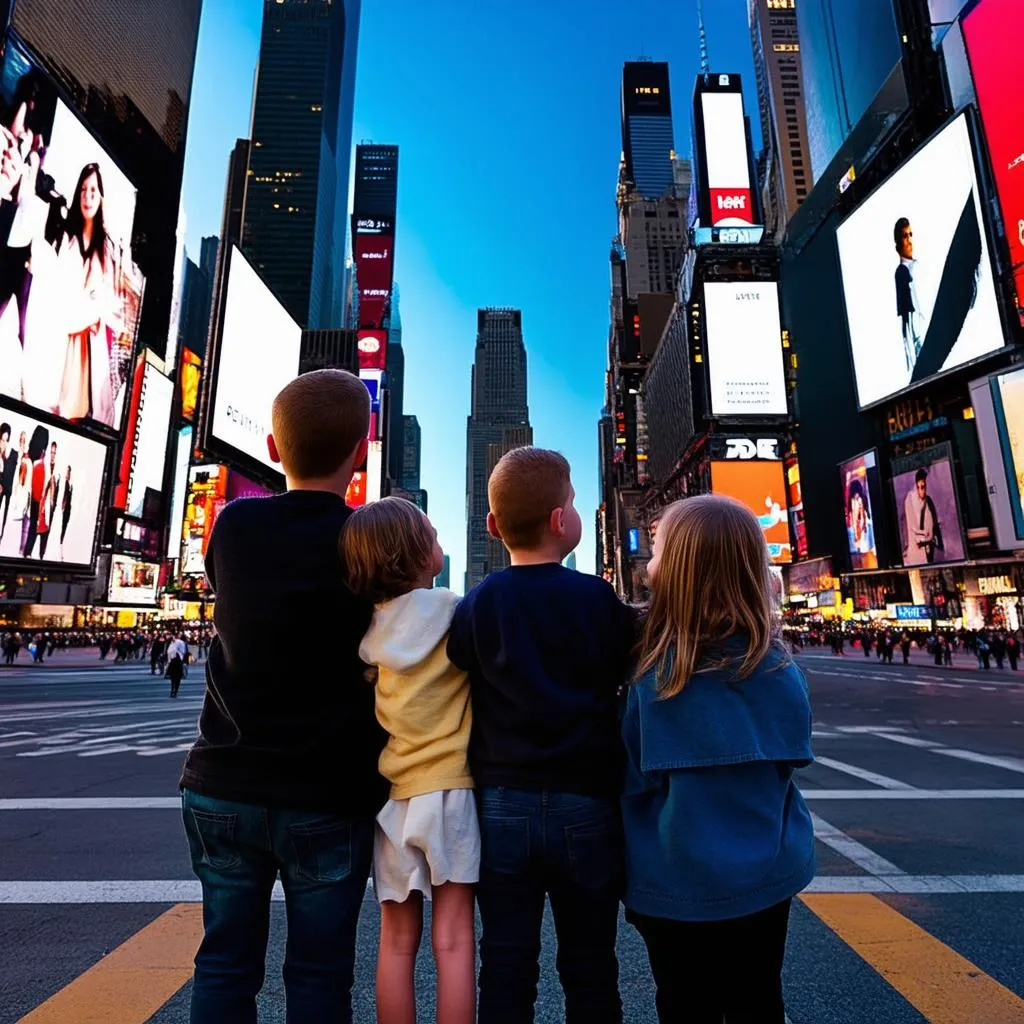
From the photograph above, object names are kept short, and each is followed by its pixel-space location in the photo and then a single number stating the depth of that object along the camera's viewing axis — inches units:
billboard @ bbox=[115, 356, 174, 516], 2559.1
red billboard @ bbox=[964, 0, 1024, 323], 1481.3
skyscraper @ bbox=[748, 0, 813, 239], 6156.5
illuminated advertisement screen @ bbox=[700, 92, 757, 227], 2888.8
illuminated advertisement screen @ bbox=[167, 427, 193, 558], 3383.4
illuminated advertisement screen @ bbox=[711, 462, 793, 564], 3206.2
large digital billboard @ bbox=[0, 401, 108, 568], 1213.1
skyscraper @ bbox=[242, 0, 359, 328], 5979.3
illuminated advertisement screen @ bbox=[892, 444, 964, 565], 1984.5
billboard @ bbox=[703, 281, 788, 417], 3107.8
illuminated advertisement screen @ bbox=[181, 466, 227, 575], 2733.5
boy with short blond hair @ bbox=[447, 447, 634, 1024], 75.7
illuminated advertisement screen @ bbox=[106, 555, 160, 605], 3004.4
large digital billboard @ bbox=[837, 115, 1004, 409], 1646.2
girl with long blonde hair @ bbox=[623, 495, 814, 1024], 71.6
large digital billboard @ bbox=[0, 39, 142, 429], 1159.6
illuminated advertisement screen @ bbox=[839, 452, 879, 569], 2434.8
